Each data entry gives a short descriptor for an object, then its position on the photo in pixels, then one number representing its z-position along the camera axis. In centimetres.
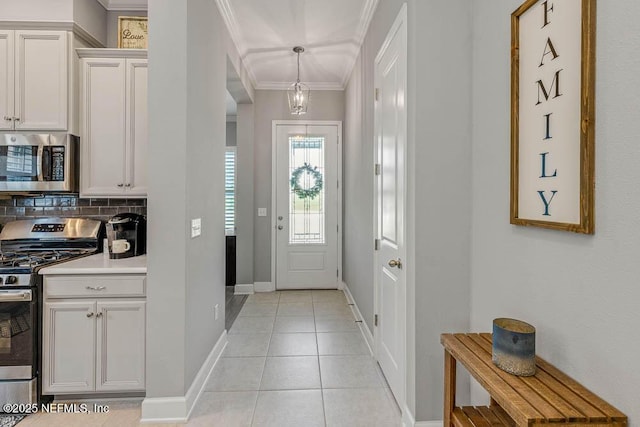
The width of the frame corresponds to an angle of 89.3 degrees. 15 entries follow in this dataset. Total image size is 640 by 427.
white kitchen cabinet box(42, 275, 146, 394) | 201
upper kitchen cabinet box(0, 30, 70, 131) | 241
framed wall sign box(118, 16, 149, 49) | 264
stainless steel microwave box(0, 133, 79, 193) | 240
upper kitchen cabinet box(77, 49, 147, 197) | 248
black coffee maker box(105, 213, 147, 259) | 230
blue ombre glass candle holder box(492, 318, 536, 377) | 106
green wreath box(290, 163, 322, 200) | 475
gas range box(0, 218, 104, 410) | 194
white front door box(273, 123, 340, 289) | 474
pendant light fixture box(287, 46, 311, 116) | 359
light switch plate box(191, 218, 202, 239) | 209
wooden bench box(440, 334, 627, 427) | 87
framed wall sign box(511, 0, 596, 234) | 99
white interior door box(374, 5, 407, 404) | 195
